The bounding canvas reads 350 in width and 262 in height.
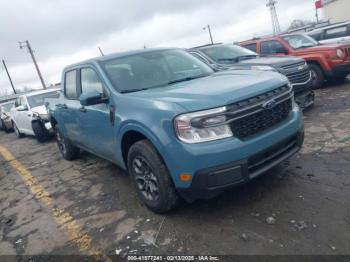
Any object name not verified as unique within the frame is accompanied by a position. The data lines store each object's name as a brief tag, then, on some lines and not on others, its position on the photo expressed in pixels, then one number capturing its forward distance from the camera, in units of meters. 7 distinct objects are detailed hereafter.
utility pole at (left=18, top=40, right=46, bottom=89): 38.20
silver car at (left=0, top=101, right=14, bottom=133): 15.05
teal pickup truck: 3.05
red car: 8.27
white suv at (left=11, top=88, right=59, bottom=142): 9.47
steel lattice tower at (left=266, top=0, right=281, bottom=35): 51.19
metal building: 39.38
